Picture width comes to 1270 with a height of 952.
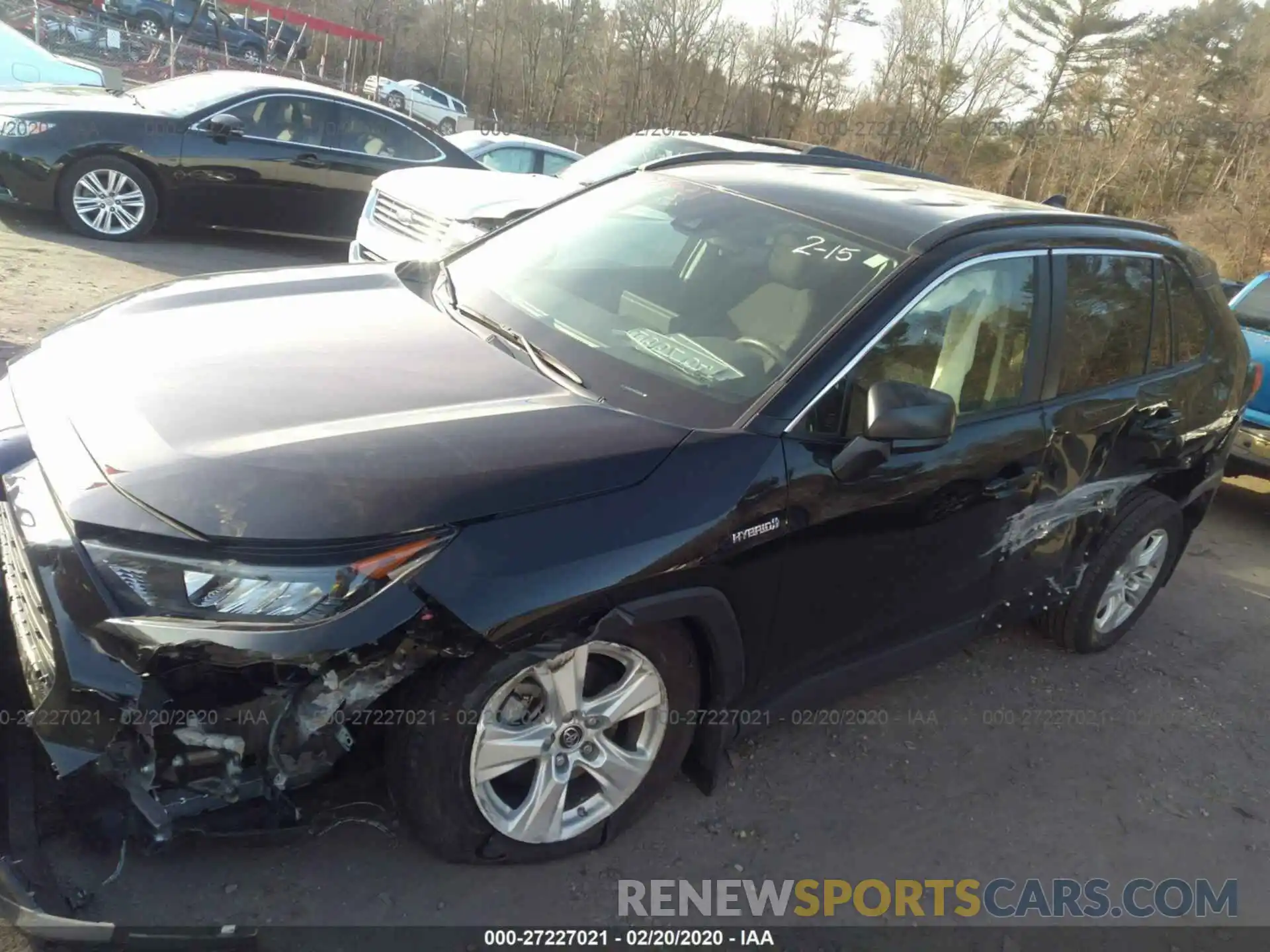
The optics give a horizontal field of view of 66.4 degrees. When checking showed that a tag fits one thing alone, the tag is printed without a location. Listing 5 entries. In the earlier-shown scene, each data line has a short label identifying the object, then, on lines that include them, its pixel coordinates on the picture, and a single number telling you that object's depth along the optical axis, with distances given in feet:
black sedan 24.41
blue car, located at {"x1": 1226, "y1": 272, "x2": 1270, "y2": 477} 20.92
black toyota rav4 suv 6.72
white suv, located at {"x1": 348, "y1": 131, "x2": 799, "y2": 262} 21.65
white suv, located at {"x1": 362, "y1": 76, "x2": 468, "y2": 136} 103.82
